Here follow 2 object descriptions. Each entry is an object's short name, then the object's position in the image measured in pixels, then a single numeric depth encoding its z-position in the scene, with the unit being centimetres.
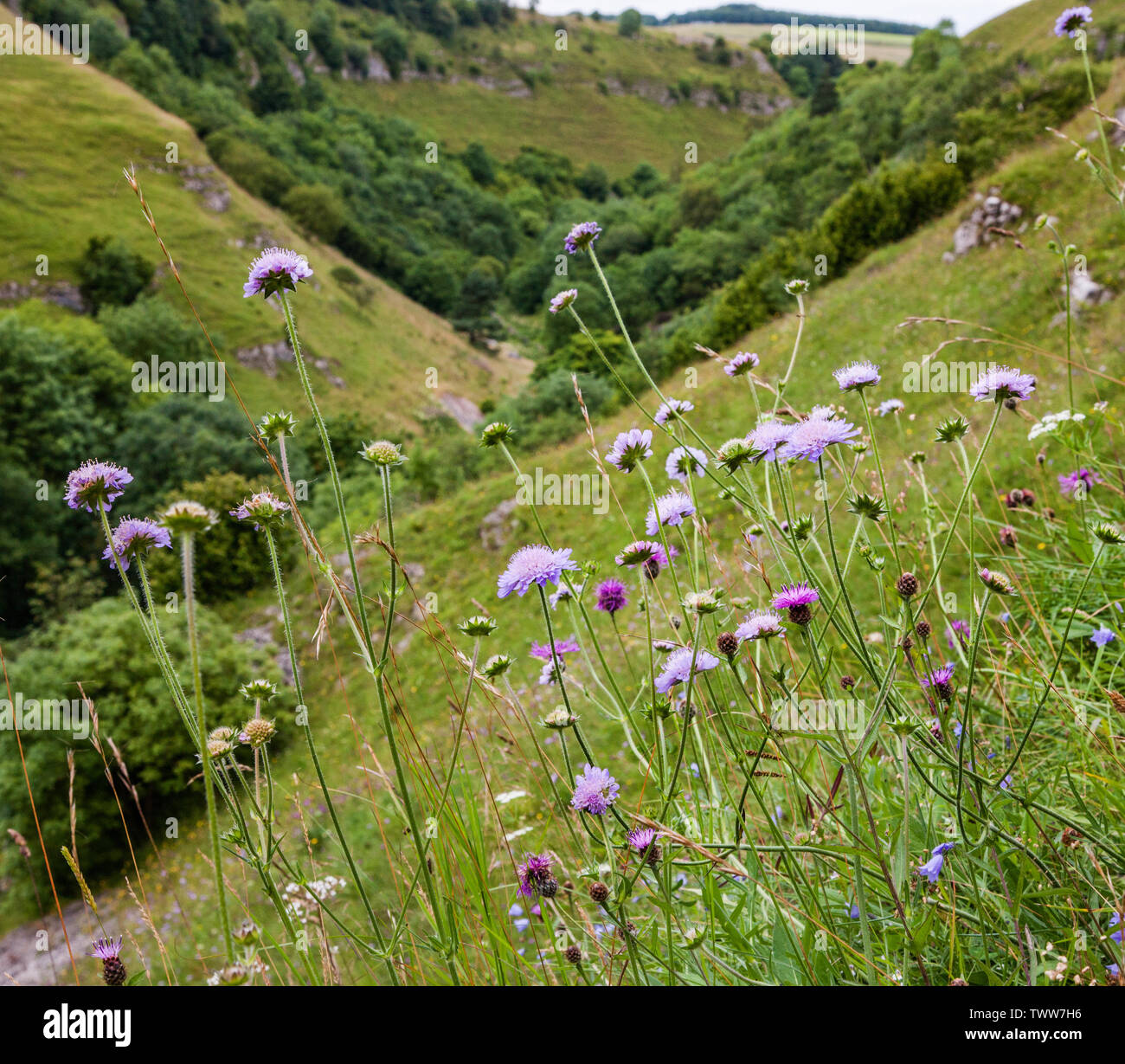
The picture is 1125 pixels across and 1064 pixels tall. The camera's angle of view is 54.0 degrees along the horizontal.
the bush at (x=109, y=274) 2845
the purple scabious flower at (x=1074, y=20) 101
